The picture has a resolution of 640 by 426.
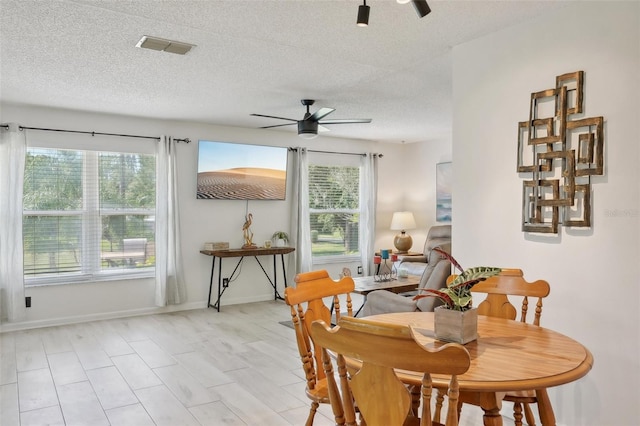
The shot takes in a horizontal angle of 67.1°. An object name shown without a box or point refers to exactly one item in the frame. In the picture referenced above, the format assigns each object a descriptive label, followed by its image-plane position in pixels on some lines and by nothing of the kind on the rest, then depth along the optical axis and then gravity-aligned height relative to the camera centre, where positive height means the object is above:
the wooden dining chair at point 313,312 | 2.11 -0.52
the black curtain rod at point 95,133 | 5.11 +0.81
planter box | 1.80 -0.46
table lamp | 7.49 -0.36
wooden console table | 6.02 -0.66
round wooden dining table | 1.42 -0.52
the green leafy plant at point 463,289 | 1.79 -0.32
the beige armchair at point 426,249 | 6.48 -0.65
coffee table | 4.78 -0.83
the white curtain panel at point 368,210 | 7.61 -0.09
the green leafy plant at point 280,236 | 6.65 -0.44
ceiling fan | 4.78 +0.82
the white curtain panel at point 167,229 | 5.84 -0.30
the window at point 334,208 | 7.29 -0.06
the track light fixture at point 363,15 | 1.98 +0.78
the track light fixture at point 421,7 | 1.79 +0.74
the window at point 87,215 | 5.30 -0.12
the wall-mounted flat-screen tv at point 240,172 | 6.18 +0.43
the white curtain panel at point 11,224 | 5.00 -0.21
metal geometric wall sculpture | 2.51 +0.26
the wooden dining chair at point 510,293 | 2.30 -0.44
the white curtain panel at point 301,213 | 6.88 -0.13
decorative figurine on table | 6.49 -0.38
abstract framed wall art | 7.32 +0.19
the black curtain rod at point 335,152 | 6.89 +0.80
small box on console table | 6.12 -0.53
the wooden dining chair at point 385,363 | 1.22 -0.42
